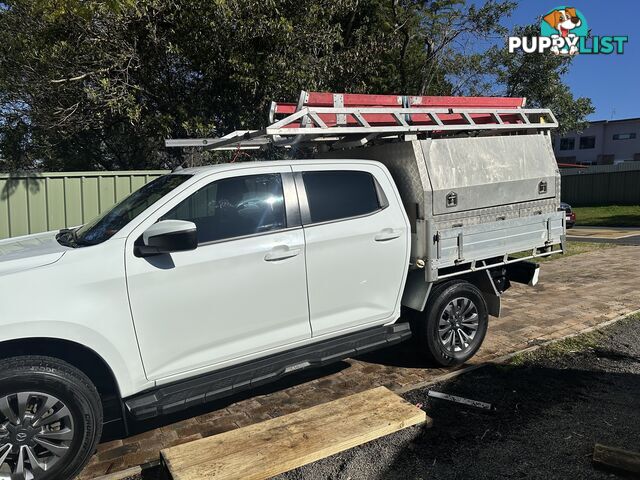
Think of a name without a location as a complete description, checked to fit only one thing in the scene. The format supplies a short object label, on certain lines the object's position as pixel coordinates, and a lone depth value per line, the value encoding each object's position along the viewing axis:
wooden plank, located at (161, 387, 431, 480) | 3.07
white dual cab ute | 3.00
